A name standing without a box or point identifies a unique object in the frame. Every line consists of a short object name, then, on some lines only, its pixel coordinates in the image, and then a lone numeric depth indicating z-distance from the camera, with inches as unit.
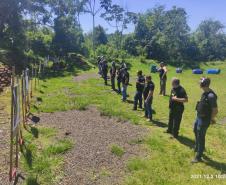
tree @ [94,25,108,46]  2082.4
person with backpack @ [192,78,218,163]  193.6
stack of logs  439.2
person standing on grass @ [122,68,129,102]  394.5
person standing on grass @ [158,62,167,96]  450.5
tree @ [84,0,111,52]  1247.9
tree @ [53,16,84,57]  913.0
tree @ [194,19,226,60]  1609.7
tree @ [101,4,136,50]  1282.5
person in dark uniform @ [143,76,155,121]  295.1
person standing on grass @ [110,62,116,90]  487.7
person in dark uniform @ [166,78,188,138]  239.7
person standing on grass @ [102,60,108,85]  546.2
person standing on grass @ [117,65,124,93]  434.0
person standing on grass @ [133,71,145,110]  333.1
